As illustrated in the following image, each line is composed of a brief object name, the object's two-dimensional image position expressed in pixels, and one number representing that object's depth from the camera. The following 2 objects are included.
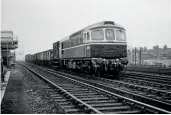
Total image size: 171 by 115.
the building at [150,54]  72.55
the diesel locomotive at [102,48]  15.18
